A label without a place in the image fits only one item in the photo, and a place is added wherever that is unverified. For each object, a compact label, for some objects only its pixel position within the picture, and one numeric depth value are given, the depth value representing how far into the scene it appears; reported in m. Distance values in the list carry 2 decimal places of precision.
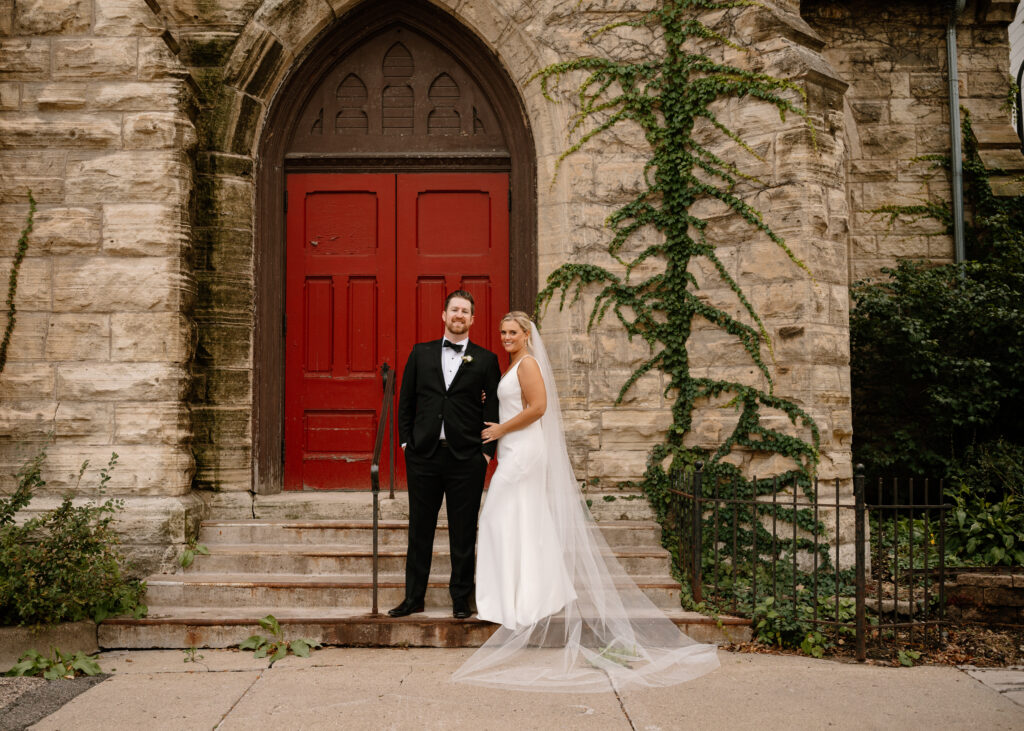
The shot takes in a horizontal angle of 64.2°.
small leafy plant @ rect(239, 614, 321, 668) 4.80
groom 5.07
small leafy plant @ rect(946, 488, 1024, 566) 6.02
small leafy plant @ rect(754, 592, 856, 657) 4.95
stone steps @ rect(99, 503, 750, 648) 4.98
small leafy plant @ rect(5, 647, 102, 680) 4.54
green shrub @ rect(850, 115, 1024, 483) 7.09
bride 4.64
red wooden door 6.85
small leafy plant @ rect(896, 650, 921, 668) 4.73
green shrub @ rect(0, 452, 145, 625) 4.76
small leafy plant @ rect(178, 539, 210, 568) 5.66
